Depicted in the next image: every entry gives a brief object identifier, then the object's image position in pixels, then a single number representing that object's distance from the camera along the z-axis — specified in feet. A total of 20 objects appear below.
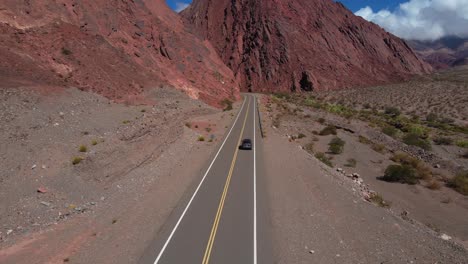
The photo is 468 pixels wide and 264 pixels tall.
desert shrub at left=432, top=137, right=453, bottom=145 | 127.03
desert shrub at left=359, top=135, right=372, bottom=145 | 124.77
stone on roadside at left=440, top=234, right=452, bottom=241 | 48.89
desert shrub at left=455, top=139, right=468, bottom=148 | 120.94
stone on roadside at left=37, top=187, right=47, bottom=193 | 56.08
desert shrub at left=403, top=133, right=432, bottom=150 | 120.43
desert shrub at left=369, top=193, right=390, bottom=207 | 63.89
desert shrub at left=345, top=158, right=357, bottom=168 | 97.30
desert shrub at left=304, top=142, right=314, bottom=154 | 108.24
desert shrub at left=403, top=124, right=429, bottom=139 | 140.69
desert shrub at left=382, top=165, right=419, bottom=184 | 83.30
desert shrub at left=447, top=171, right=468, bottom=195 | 78.28
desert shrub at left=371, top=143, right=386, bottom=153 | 113.19
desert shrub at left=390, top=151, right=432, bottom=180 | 87.66
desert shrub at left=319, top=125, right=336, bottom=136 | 135.84
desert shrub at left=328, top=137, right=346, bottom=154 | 111.45
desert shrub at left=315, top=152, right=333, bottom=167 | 94.73
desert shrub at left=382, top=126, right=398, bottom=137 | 141.81
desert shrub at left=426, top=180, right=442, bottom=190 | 79.87
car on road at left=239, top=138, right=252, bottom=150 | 99.19
